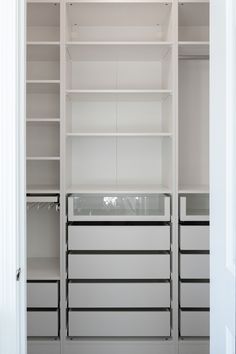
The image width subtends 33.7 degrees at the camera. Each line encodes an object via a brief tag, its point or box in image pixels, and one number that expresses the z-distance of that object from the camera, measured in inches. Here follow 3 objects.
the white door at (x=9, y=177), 53.6
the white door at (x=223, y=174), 44.6
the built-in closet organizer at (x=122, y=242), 100.4
